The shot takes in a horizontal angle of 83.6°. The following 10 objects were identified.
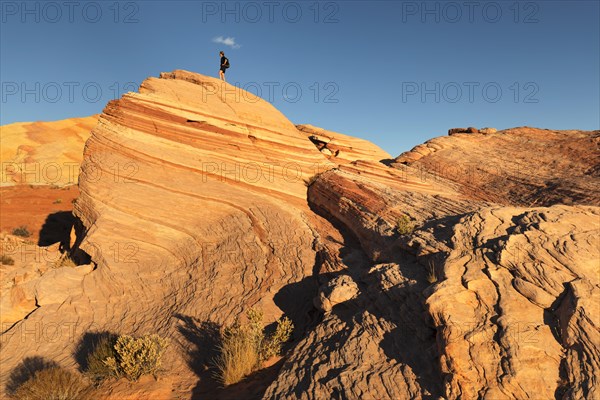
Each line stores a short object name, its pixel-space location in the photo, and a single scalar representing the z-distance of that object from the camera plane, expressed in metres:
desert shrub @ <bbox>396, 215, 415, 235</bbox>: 9.34
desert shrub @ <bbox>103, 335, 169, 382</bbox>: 6.68
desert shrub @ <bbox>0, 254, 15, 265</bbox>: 13.45
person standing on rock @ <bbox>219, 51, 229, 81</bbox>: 18.27
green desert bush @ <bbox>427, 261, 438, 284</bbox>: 6.59
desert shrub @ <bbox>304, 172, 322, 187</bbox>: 14.10
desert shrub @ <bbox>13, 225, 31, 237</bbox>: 22.15
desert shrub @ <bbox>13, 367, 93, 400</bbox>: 6.10
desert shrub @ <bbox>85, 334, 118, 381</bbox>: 6.84
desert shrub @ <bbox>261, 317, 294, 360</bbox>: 6.99
